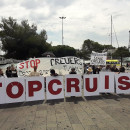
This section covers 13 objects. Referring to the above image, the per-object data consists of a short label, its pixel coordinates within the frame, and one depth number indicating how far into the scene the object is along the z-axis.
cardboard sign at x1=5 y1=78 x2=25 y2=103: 5.70
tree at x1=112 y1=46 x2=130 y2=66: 48.72
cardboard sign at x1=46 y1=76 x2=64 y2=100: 6.16
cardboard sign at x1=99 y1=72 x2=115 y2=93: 6.81
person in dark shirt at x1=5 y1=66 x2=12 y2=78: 6.94
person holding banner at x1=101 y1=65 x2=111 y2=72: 7.74
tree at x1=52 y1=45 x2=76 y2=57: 56.06
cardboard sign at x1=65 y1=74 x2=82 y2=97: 6.38
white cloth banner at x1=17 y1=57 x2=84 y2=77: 8.21
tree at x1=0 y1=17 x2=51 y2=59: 37.74
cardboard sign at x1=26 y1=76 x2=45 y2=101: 5.93
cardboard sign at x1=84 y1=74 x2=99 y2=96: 6.54
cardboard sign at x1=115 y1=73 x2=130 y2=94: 6.91
